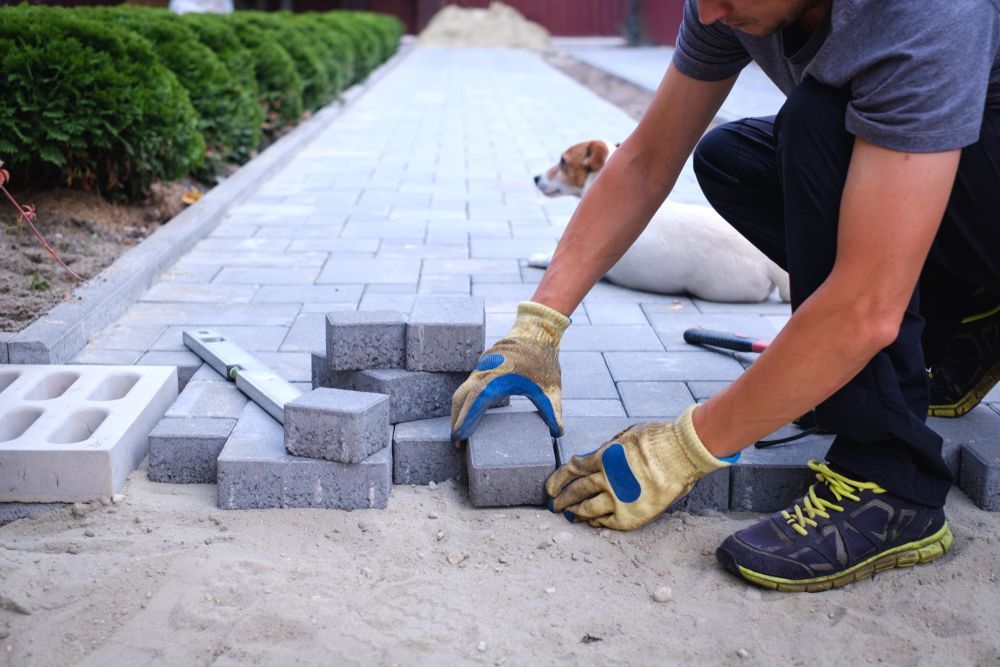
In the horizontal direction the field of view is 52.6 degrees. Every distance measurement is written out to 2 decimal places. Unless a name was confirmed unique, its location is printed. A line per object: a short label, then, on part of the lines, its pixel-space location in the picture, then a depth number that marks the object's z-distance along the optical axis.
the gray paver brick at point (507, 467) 2.41
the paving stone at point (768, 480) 2.46
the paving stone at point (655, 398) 2.86
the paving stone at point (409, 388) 2.58
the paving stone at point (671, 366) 3.16
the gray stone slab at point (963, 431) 2.57
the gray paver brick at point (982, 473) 2.44
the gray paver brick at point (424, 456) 2.53
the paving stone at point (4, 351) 3.07
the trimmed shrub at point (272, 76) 8.42
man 1.80
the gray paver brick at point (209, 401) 2.68
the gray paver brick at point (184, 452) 2.52
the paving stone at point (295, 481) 2.39
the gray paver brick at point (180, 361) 3.13
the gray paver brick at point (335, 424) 2.31
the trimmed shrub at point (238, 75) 7.02
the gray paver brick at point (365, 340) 2.58
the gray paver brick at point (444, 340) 2.56
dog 3.98
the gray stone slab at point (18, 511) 2.38
